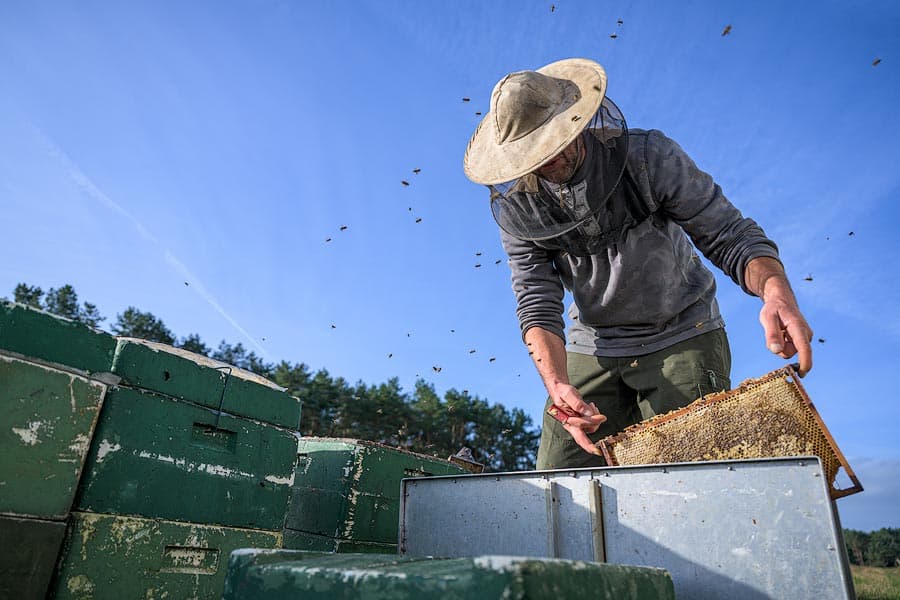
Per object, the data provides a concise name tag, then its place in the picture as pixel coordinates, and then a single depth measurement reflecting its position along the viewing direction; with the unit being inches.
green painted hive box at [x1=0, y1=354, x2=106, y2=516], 74.2
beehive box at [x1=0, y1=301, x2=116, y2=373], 77.2
